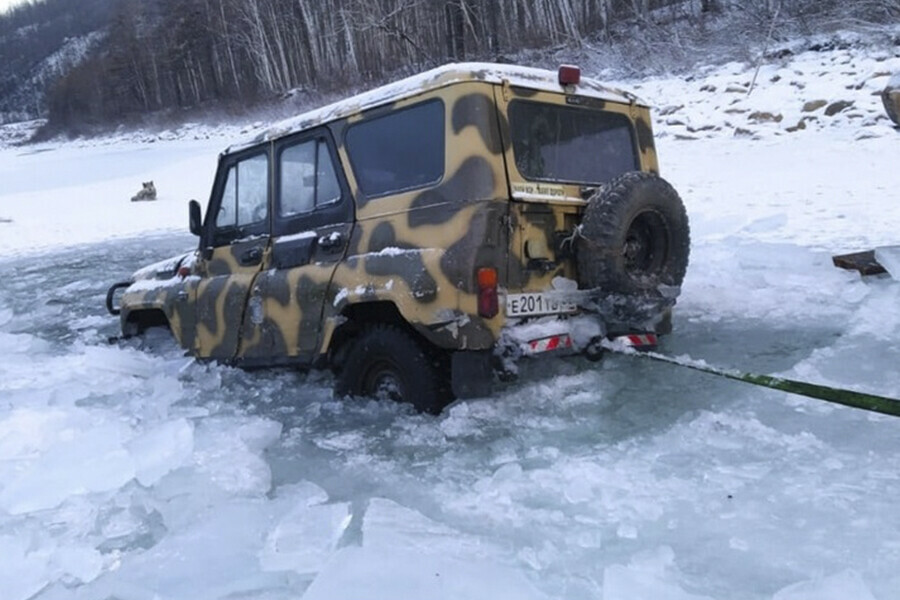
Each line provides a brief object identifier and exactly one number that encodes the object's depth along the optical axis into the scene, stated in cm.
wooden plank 650
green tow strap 292
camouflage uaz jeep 406
